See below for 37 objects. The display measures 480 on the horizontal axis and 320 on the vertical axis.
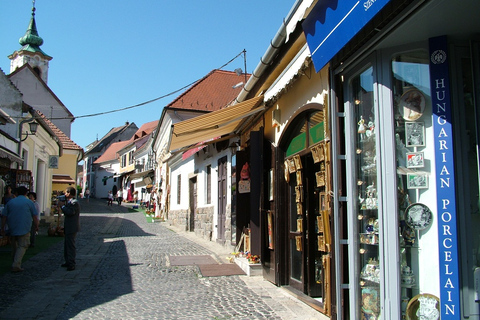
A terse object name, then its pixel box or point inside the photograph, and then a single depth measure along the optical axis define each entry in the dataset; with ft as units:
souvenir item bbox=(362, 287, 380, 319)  12.97
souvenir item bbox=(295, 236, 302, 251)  20.67
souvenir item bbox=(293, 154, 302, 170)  20.49
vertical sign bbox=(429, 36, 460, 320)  10.79
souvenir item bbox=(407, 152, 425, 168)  11.79
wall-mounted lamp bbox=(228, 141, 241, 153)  35.67
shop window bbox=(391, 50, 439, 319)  11.62
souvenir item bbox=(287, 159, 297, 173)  21.42
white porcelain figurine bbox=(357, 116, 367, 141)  13.88
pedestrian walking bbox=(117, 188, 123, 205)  146.82
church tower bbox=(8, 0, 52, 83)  148.56
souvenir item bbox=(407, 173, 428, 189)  11.72
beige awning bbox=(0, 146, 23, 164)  36.55
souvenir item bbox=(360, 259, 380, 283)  13.04
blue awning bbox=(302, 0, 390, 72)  11.39
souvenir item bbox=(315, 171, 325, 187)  17.51
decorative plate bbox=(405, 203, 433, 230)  11.57
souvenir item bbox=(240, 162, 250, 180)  29.63
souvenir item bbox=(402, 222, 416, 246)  11.95
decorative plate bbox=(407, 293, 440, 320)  11.28
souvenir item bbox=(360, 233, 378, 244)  13.20
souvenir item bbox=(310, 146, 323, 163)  17.56
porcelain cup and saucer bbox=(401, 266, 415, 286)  11.95
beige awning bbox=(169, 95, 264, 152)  25.67
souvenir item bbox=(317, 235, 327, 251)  16.93
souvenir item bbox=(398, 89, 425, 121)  11.99
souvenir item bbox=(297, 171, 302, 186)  20.53
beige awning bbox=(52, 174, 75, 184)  88.33
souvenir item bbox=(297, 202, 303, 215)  20.47
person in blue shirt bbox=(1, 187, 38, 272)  26.35
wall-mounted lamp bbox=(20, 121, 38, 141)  48.16
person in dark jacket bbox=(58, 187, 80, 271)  27.89
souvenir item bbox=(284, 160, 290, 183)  22.57
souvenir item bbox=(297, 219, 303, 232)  20.75
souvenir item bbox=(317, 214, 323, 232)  17.18
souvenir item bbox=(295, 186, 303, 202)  20.40
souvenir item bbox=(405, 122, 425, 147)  11.94
